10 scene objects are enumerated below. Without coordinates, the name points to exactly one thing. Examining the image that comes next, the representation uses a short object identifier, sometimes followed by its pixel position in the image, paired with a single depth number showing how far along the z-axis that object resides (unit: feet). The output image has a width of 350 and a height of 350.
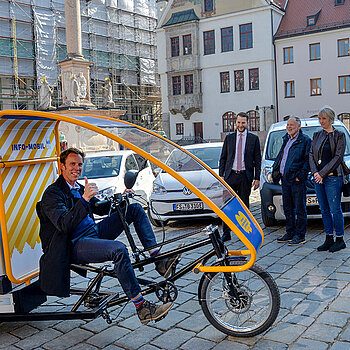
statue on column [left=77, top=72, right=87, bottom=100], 86.33
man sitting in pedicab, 12.75
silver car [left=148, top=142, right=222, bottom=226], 28.35
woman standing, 20.81
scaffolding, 136.26
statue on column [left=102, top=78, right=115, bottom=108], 98.53
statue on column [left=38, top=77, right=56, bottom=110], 97.04
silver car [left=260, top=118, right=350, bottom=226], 25.95
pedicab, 12.67
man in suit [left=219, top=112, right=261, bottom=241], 24.40
